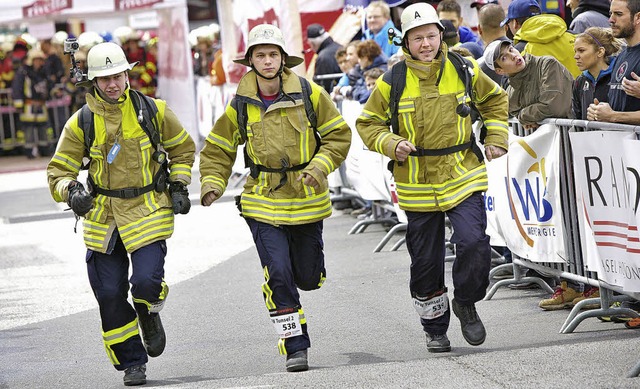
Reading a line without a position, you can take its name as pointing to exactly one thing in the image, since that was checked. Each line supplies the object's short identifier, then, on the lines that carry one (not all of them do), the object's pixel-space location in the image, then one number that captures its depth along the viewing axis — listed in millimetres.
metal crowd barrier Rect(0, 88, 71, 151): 45590
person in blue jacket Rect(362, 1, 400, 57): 22347
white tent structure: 37536
